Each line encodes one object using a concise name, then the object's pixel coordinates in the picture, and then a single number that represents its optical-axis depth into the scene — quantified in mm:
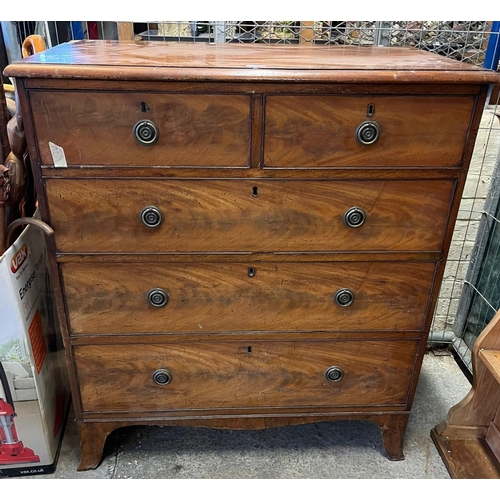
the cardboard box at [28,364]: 1234
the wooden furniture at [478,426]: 1454
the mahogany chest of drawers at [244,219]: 1030
